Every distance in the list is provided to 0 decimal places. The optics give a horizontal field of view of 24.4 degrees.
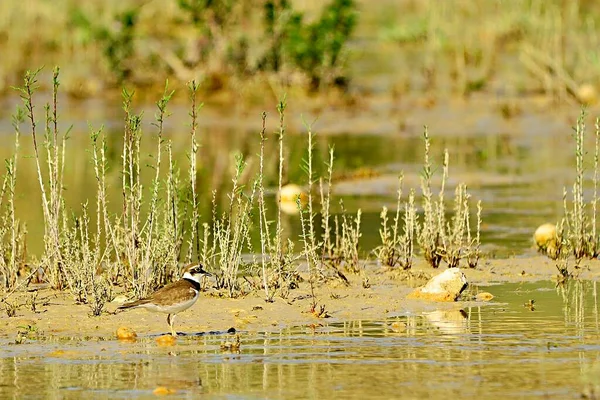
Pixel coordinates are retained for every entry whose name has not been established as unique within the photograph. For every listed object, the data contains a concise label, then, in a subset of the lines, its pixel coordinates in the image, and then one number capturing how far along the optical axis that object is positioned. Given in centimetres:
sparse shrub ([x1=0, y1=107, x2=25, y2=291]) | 1233
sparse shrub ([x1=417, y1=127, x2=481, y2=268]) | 1383
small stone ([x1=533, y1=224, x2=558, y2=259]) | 1527
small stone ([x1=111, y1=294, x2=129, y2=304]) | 1213
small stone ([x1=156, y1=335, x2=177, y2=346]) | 1060
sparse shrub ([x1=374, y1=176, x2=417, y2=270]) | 1357
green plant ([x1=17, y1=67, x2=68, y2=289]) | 1195
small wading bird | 1072
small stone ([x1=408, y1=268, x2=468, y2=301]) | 1248
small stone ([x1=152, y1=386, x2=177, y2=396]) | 888
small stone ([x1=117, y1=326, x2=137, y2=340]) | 1080
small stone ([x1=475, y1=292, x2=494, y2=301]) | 1264
